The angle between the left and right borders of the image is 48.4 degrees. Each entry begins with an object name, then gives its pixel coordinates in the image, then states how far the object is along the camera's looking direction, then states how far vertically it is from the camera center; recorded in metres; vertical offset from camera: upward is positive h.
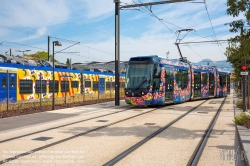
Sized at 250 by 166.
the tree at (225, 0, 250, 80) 10.97 +2.52
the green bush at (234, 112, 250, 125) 10.29 -1.35
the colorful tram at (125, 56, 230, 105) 16.86 +0.17
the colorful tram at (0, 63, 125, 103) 18.44 +0.18
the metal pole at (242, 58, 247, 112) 13.77 -0.21
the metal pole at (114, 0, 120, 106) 20.11 +2.65
